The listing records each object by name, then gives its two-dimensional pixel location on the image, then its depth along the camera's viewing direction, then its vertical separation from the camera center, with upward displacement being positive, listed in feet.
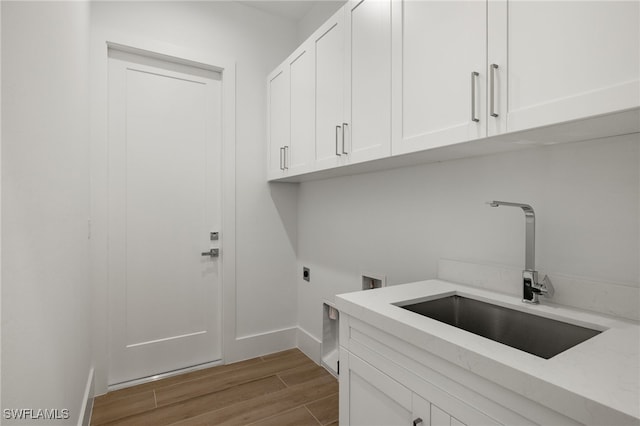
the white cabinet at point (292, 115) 7.02 +2.27
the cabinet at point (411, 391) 2.56 -1.67
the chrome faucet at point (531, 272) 3.91 -0.70
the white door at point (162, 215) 7.52 -0.07
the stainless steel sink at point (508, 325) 3.54 -1.35
